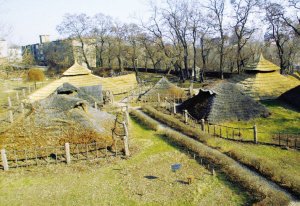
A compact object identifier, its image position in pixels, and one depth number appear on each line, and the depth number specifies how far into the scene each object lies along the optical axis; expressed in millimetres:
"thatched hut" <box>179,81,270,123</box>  16078
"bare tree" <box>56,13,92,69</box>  43781
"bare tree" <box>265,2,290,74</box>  29781
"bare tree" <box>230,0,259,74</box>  31684
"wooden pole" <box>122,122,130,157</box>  11508
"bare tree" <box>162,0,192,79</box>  35544
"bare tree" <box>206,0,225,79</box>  33162
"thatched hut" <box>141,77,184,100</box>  24375
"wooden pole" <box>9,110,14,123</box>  16406
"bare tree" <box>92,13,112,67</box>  45812
